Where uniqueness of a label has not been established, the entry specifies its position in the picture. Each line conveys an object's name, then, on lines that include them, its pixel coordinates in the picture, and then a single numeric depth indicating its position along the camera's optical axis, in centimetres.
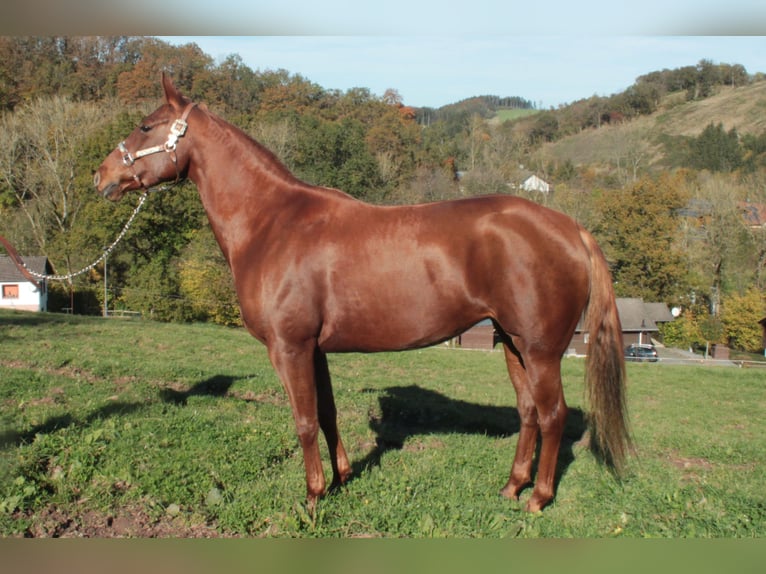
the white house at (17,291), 3497
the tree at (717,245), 3966
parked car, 3428
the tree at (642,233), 3788
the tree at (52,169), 3359
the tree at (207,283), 3566
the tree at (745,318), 3691
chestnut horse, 433
